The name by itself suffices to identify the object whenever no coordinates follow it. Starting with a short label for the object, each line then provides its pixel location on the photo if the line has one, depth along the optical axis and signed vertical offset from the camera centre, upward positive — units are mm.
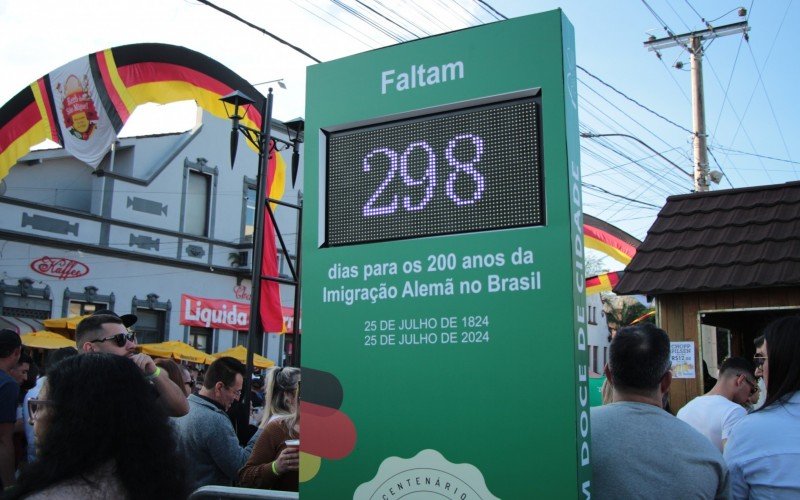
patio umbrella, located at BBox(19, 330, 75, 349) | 15086 -80
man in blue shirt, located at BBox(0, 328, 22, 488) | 4574 -540
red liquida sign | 23672 +812
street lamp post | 7980 +1707
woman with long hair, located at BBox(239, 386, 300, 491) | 4289 -721
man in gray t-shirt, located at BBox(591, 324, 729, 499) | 2873 -400
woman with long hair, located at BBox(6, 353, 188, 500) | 2330 -332
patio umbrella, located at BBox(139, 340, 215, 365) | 18016 -339
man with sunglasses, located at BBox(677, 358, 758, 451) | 4926 -418
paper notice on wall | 7266 -164
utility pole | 17125 +6424
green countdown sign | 2652 +255
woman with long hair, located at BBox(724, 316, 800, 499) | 2924 -369
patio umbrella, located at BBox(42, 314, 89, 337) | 16625 +295
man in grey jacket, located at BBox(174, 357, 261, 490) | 4727 -685
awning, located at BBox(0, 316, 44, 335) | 17391 +288
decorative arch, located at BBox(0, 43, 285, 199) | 9852 +3257
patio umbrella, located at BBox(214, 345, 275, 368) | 19534 -494
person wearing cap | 4156 -47
